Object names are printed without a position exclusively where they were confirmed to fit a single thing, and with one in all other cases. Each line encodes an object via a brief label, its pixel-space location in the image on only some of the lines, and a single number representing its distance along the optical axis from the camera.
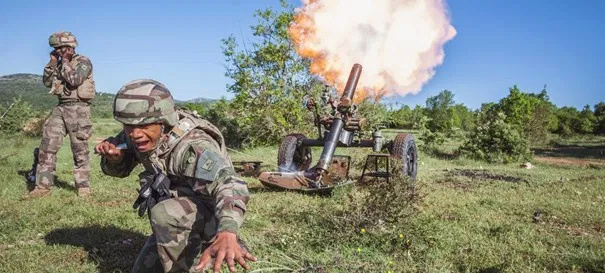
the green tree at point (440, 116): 38.88
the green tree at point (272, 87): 16.75
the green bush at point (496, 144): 16.16
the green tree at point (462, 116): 50.59
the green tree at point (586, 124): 40.34
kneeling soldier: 3.04
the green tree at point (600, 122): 40.84
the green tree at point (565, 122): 39.38
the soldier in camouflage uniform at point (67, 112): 7.21
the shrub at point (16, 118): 21.07
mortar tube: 7.53
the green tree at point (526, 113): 28.62
